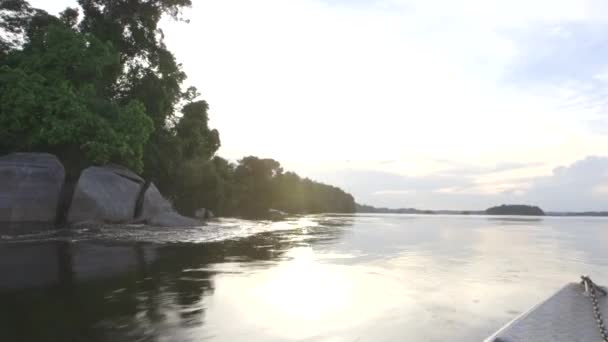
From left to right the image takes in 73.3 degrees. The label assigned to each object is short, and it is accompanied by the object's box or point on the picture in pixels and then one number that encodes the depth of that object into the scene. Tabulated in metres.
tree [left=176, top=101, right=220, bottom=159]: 36.78
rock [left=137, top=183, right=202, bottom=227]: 22.23
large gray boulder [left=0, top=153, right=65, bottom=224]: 17.30
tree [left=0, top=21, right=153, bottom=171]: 19.56
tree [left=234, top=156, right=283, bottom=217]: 91.56
